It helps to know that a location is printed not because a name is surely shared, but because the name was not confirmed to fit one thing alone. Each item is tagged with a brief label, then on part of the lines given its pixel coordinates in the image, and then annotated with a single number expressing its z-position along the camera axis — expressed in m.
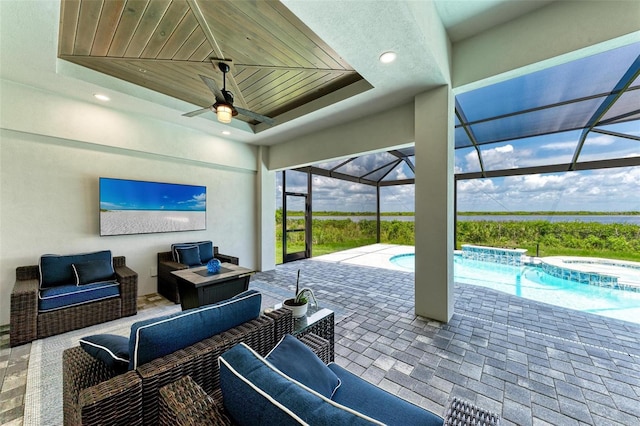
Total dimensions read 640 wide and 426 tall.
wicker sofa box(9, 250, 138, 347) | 2.60
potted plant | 2.04
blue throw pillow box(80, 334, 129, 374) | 1.22
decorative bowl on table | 3.51
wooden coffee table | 3.20
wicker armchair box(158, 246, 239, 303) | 3.90
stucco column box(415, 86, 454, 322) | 3.13
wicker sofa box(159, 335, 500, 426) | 0.74
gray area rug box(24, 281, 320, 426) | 1.74
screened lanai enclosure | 3.55
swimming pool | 3.87
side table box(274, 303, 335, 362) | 1.91
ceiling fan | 2.65
